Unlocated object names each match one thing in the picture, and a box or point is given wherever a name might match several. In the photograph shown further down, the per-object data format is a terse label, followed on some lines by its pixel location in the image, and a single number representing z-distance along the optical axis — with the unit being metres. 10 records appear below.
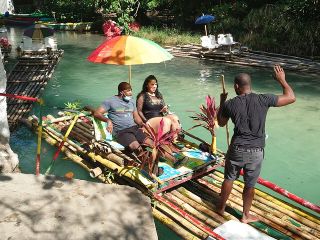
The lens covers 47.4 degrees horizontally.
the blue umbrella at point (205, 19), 20.98
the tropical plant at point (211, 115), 7.01
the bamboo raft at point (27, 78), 10.62
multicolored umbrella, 6.77
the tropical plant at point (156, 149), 5.90
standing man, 4.84
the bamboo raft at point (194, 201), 5.31
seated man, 6.98
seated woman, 7.42
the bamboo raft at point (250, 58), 17.33
